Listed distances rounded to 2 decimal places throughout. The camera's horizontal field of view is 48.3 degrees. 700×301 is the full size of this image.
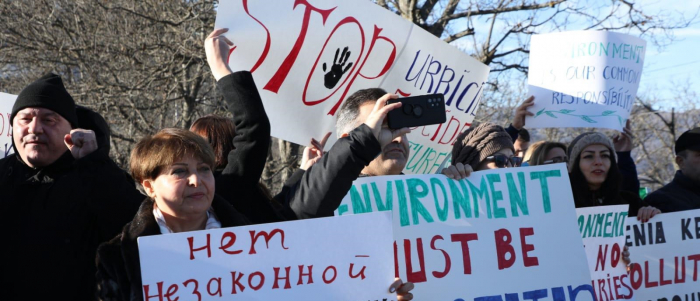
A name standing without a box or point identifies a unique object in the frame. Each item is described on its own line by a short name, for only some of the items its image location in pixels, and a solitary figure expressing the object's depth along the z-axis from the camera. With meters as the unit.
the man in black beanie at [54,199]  2.58
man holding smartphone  2.48
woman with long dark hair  4.16
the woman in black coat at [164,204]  2.30
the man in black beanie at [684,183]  4.57
